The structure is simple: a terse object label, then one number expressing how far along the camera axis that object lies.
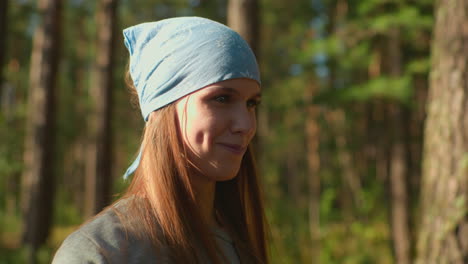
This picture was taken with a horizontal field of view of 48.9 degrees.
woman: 1.61
